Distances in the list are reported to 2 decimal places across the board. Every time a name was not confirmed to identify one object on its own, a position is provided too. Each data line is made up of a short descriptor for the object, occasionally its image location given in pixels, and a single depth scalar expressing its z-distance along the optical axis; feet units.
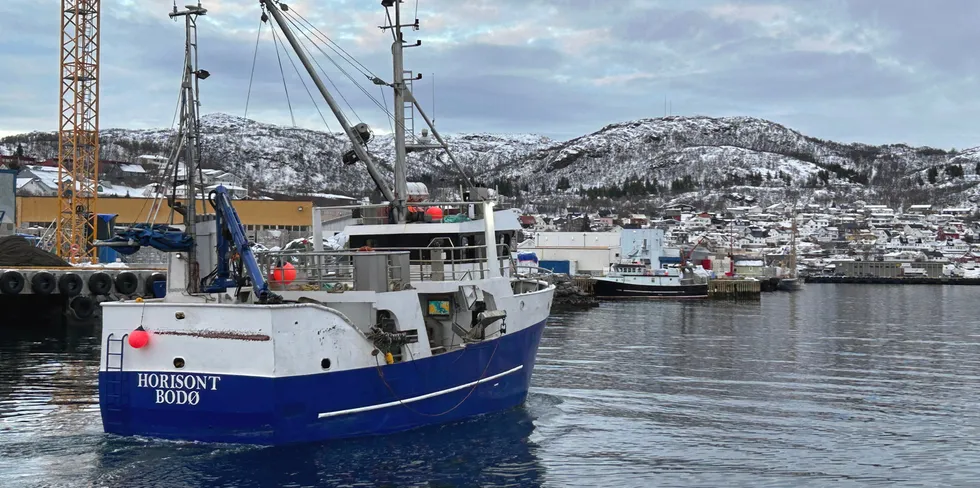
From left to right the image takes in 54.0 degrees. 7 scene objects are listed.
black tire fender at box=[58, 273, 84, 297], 131.23
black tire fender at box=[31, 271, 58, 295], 129.59
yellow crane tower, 172.96
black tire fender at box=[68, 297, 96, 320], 133.08
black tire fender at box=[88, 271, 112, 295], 133.49
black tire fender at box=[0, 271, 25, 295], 127.95
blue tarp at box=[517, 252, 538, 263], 241.67
